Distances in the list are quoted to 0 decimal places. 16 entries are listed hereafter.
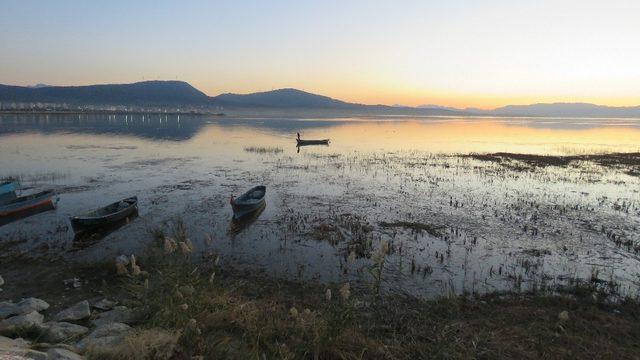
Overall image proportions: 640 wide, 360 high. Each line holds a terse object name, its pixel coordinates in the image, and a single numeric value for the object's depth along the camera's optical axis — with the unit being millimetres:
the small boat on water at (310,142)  59012
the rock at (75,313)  8992
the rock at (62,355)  5664
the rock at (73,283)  11708
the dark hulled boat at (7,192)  20750
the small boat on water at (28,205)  19625
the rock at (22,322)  7699
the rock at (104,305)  9859
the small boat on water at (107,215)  16972
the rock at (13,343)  6023
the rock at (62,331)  7547
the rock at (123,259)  12702
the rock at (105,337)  6827
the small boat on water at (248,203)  19844
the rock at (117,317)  8547
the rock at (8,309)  9016
